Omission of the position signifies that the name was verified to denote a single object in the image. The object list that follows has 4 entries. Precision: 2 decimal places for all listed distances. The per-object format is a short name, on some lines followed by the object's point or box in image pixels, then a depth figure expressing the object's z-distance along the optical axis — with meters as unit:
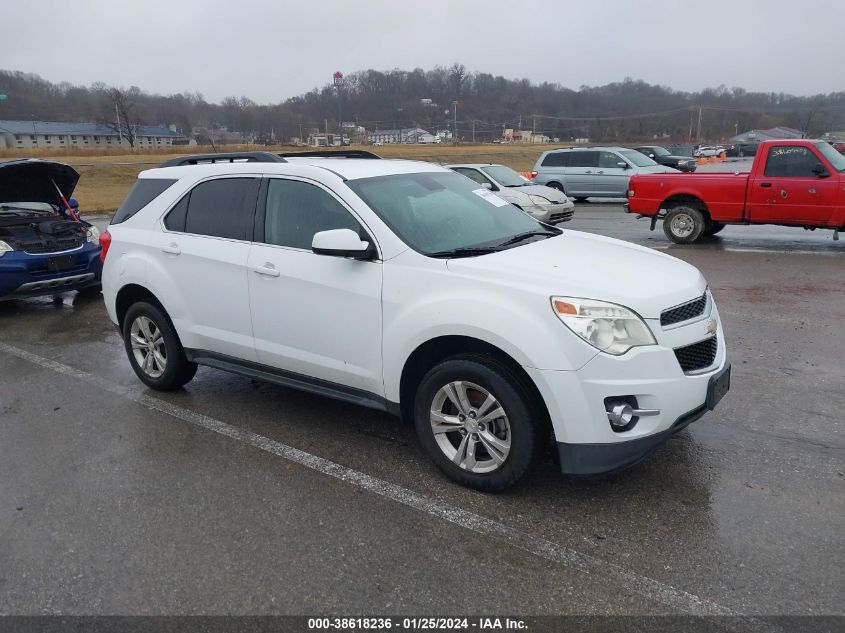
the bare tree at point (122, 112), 93.84
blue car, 8.38
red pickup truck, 10.72
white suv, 3.29
